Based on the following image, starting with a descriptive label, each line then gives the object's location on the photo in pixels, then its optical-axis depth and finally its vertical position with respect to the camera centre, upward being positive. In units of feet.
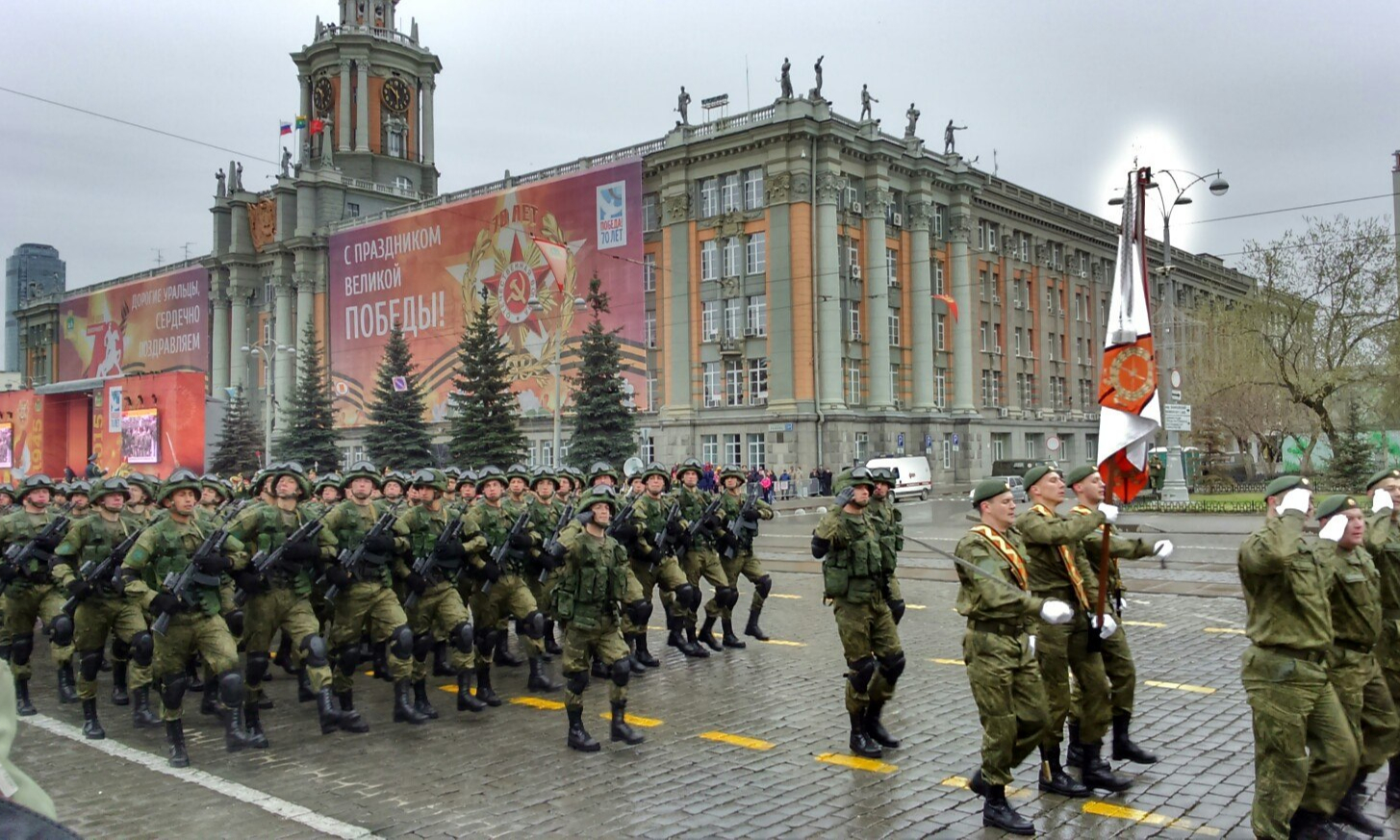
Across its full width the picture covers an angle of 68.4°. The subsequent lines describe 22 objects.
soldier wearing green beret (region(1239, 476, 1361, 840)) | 17.40 -3.96
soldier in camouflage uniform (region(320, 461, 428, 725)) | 30.09 -3.86
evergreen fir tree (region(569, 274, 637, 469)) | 126.72 +7.37
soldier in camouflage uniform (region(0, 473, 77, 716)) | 34.01 -3.89
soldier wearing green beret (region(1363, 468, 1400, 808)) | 20.27 -2.43
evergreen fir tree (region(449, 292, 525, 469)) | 127.65 +7.68
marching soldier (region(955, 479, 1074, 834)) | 19.62 -4.08
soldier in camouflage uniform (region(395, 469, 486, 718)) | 31.60 -3.83
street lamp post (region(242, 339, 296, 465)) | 216.74 +27.62
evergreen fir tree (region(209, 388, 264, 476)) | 159.43 +5.42
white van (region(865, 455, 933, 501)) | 135.95 -1.57
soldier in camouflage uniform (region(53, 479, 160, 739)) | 30.09 -3.99
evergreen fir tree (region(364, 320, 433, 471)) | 143.84 +6.96
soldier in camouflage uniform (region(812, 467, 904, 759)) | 25.12 -3.91
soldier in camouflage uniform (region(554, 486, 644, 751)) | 26.89 -3.89
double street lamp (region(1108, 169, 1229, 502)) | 88.75 +6.42
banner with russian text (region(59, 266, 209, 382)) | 246.68 +38.67
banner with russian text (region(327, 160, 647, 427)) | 157.99 +33.10
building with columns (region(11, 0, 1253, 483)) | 150.00 +28.23
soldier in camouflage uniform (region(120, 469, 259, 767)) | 26.81 -3.65
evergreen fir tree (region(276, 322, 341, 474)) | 152.35 +7.74
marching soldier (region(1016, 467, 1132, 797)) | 21.72 -3.88
